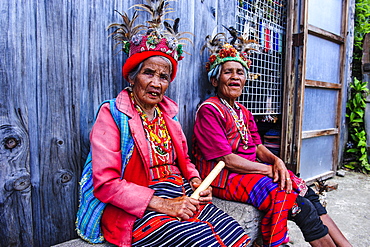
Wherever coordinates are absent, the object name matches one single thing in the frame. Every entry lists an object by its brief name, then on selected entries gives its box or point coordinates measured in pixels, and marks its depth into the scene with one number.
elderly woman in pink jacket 1.52
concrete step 2.01
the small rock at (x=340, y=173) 4.89
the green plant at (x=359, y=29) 5.34
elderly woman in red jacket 2.03
